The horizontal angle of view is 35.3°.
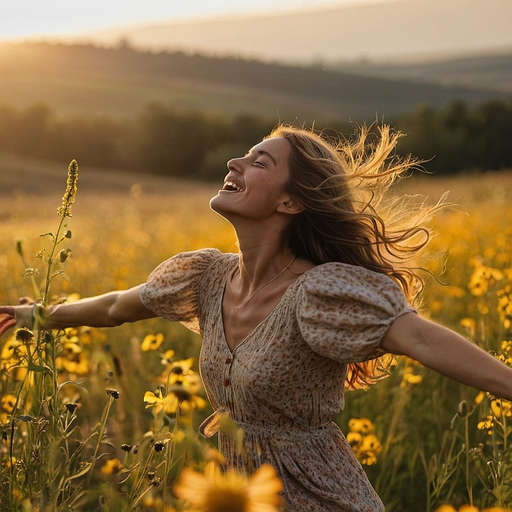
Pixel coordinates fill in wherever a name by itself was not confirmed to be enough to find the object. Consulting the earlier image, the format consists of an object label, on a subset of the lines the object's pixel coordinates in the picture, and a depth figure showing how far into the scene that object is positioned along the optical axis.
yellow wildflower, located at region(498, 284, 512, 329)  2.57
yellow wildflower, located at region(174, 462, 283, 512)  1.03
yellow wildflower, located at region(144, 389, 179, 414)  1.52
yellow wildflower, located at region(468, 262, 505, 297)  3.10
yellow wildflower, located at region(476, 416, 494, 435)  2.26
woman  2.05
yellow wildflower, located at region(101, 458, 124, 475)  2.32
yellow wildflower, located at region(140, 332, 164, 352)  2.75
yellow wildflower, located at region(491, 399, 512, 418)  2.21
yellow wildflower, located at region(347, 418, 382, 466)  2.78
